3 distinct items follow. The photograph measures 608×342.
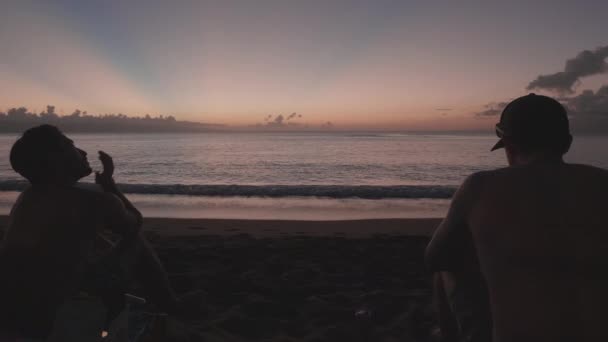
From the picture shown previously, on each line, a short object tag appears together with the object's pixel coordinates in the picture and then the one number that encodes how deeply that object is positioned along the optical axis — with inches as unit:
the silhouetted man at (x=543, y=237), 61.9
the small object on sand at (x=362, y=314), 117.0
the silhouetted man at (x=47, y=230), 89.2
